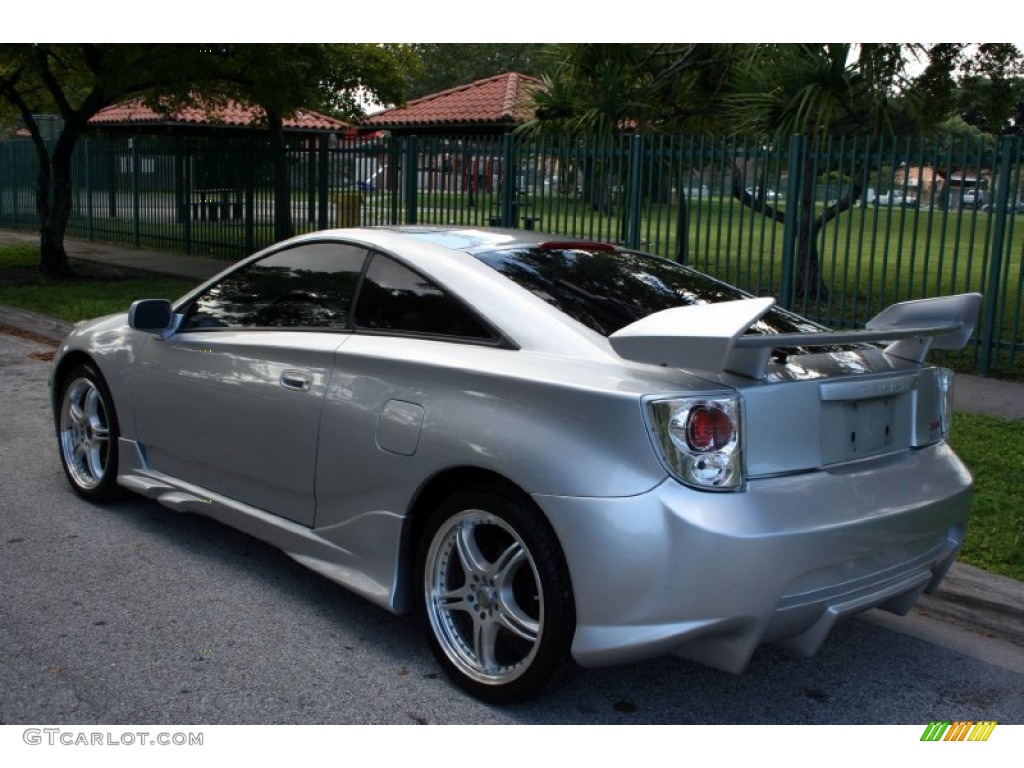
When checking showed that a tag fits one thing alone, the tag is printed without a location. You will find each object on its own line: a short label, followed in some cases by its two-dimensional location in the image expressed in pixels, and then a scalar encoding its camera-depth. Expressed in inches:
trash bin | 700.7
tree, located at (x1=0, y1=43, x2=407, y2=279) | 609.0
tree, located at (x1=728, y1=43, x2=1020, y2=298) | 476.4
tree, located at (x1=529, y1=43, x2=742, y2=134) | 553.6
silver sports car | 128.0
